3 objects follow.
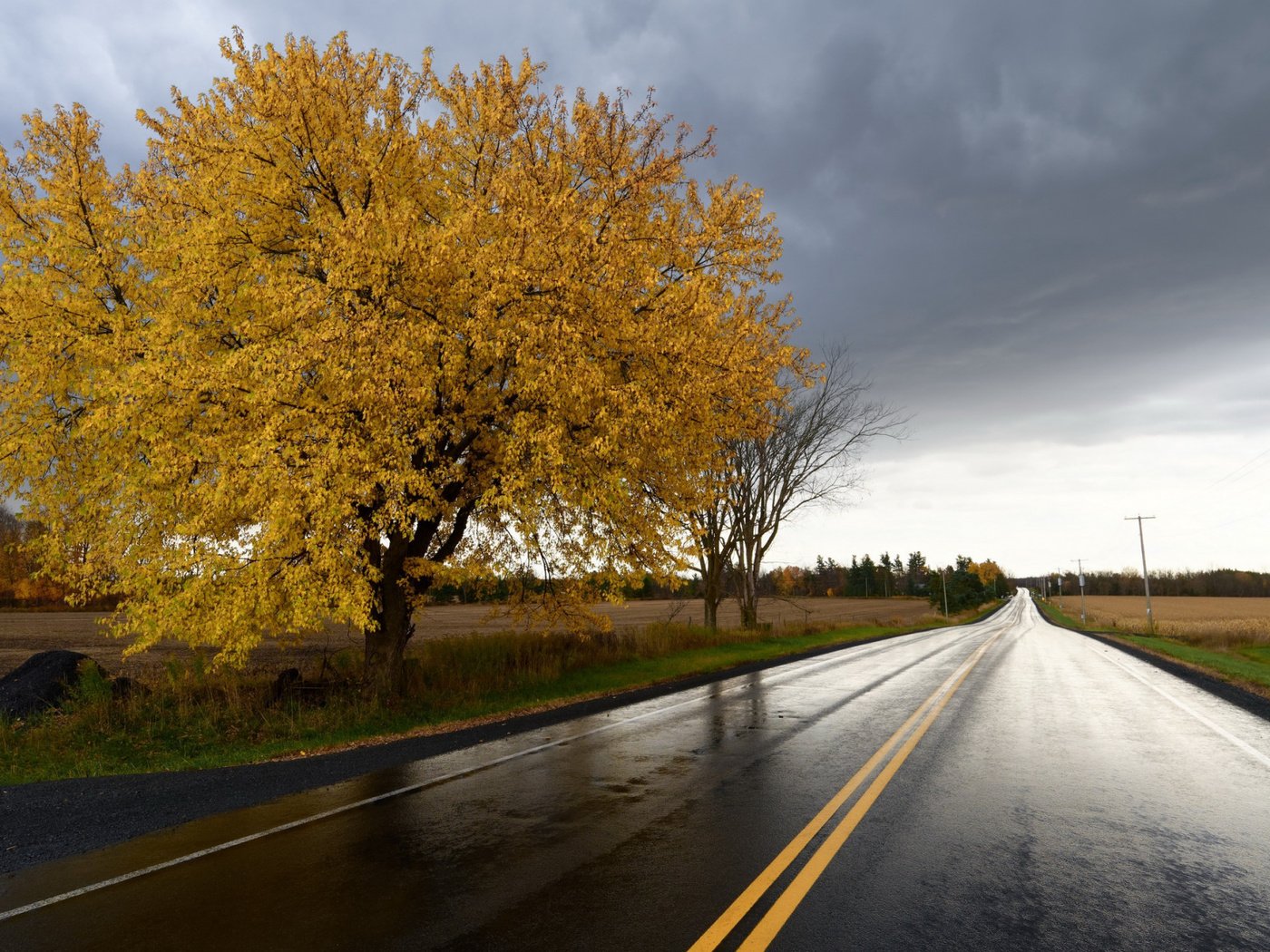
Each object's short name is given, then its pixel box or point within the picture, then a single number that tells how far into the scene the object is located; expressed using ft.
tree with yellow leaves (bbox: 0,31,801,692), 33.81
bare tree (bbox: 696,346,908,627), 97.09
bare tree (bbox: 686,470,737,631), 94.68
